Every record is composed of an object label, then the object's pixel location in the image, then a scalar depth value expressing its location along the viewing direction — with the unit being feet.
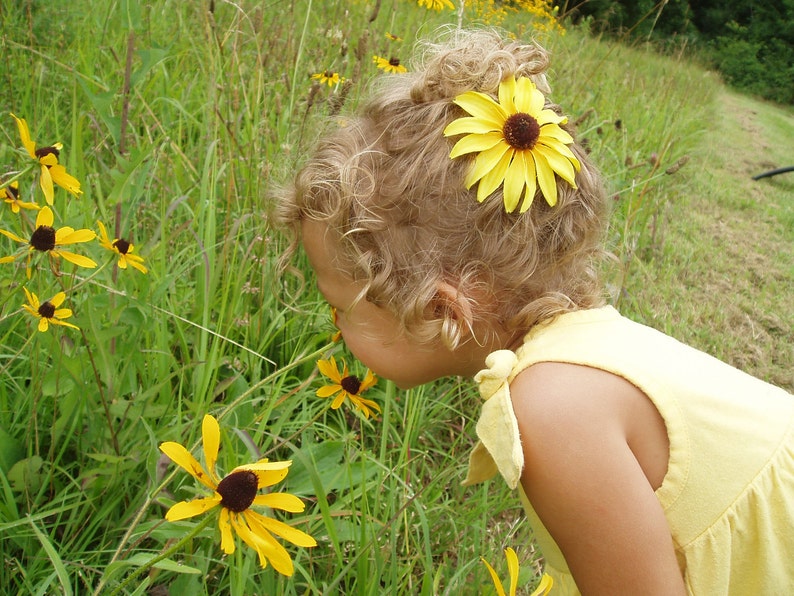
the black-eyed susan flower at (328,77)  5.91
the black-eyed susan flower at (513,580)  2.23
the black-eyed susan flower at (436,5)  7.21
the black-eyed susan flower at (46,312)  3.07
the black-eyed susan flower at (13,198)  3.27
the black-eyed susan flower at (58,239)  3.10
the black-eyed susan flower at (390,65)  6.46
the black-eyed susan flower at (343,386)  3.49
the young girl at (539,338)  2.73
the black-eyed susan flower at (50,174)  3.21
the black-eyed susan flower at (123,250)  3.31
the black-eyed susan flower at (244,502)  1.96
